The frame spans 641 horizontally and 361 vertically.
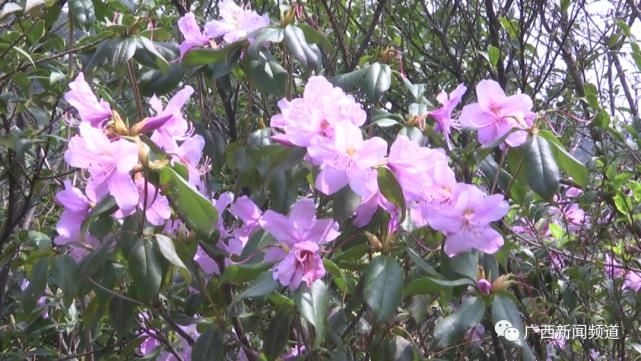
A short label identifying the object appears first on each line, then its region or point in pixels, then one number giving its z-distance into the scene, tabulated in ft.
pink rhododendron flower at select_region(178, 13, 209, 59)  4.77
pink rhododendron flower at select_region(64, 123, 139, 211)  3.41
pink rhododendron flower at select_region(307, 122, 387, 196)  3.55
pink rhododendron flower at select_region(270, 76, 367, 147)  3.70
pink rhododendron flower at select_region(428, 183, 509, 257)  3.75
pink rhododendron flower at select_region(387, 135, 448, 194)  3.60
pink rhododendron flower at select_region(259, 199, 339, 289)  3.58
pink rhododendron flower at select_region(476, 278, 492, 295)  3.99
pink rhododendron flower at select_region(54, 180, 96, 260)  3.92
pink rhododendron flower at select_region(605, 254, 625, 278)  7.07
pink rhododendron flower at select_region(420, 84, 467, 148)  4.62
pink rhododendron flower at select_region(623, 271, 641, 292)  7.88
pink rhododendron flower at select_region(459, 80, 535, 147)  4.48
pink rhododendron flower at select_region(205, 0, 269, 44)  4.64
